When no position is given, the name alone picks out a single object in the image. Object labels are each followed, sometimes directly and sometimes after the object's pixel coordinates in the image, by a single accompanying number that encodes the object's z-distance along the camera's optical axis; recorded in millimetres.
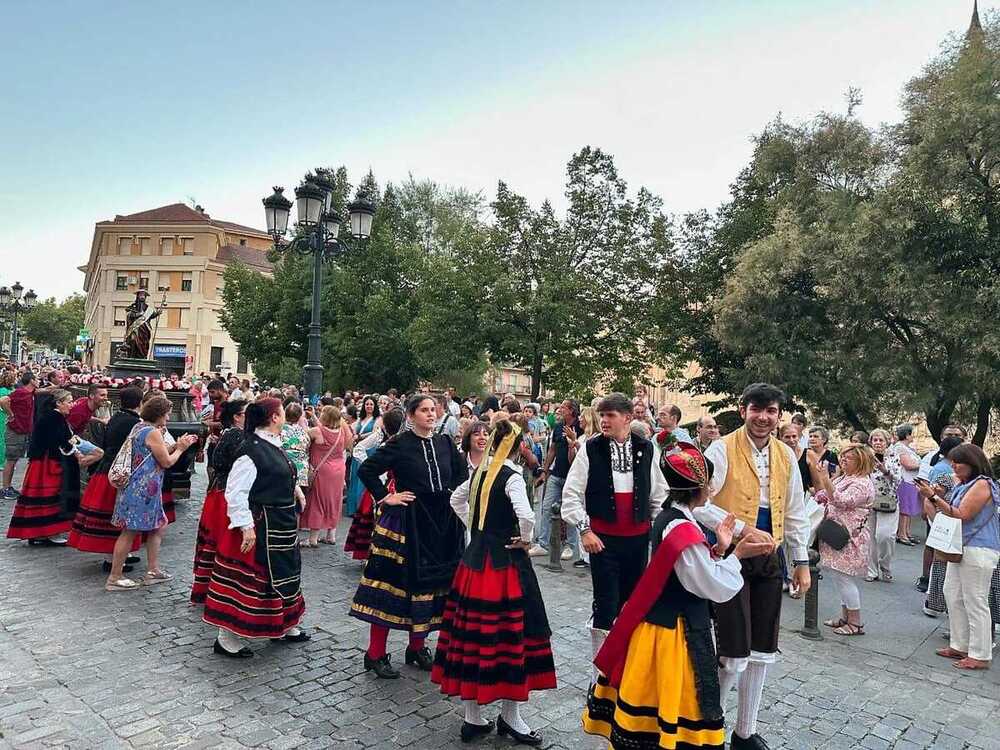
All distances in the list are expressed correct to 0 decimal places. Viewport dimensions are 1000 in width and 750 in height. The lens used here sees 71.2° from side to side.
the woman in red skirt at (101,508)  7211
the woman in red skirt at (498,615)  4035
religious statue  14797
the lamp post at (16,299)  28312
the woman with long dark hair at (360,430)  10398
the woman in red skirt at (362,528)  7672
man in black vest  4551
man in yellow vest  3986
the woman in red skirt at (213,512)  6117
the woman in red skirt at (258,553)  5176
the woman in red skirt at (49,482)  8383
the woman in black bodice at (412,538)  4832
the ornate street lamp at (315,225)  12734
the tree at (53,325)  82625
